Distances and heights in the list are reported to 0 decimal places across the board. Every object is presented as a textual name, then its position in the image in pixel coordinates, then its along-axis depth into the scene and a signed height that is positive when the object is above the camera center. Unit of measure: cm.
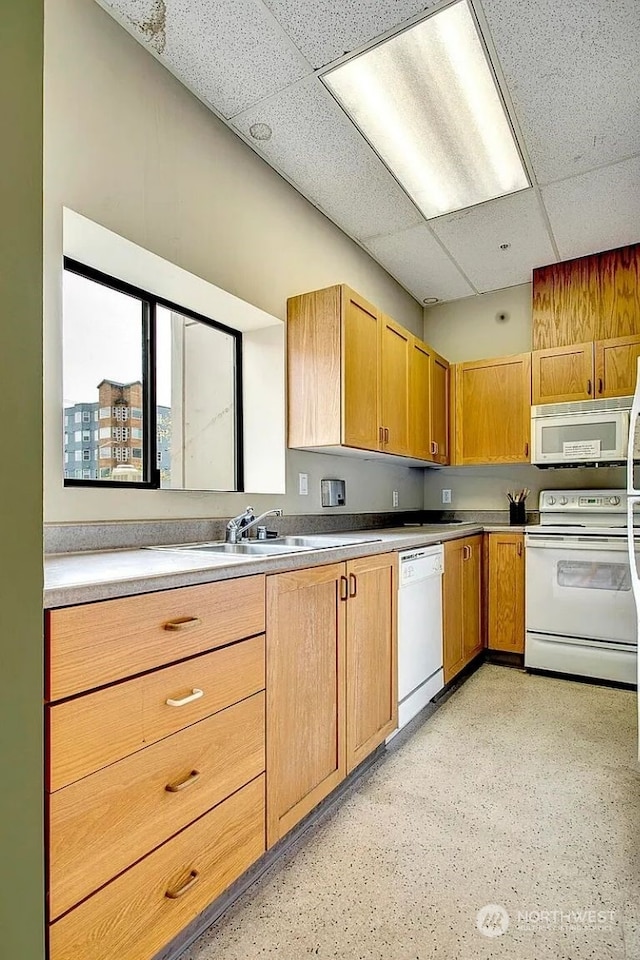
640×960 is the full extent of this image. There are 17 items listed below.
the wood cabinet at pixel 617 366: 330 +75
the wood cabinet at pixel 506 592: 346 -66
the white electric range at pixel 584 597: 304 -63
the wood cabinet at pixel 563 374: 344 +74
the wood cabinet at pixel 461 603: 291 -66
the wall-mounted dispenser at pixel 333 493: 299 -2
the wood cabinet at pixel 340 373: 252 +57
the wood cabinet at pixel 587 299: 346 +125
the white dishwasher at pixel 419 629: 235 -65
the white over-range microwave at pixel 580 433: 326 +34
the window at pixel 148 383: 217 +51
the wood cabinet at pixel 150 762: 98 -57
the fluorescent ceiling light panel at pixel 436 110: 191 +154
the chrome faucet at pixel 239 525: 216 -14
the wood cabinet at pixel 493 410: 371 +55
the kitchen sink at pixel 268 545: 202 -22
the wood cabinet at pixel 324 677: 156 -62
